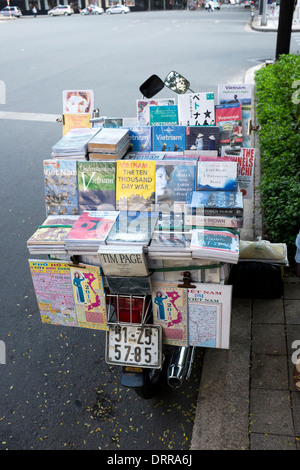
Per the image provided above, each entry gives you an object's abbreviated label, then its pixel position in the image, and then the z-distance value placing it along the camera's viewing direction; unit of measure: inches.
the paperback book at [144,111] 150.7
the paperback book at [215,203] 102.0
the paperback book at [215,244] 91.6
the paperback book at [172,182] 113.3
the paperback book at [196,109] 141.2
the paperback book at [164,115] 144.7
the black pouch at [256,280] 145.3
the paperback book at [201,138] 130.3
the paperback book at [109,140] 120.3
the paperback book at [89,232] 97.6
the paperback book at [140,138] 135.6
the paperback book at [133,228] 96.9
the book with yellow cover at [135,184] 113.0
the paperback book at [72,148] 120.0
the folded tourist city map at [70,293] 103.3
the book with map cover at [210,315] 97.7
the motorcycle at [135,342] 103.4
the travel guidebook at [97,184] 114.1
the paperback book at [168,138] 131.8
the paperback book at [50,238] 100.7
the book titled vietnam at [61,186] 116.2
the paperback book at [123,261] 92.2
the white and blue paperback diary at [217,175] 110.0
